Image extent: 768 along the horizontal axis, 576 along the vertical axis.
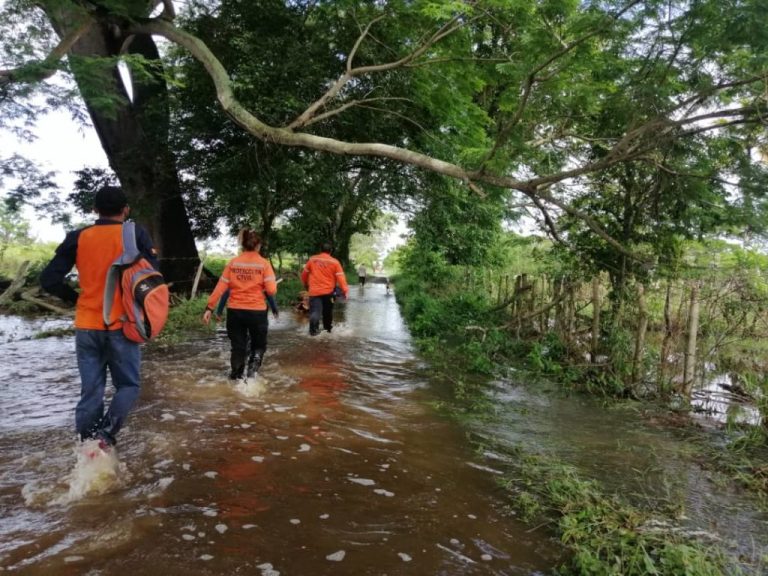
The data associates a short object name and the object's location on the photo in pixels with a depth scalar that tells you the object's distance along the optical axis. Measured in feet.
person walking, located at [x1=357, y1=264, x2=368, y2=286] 100.16
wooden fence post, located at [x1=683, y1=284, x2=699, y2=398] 20.93
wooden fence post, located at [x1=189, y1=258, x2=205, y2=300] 44.47
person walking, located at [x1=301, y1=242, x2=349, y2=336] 32.14
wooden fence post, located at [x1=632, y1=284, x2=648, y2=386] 22.45
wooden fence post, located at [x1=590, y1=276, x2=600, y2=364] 25.30
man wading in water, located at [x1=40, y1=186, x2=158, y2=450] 11.85
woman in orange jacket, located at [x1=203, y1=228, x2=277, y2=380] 20.62
